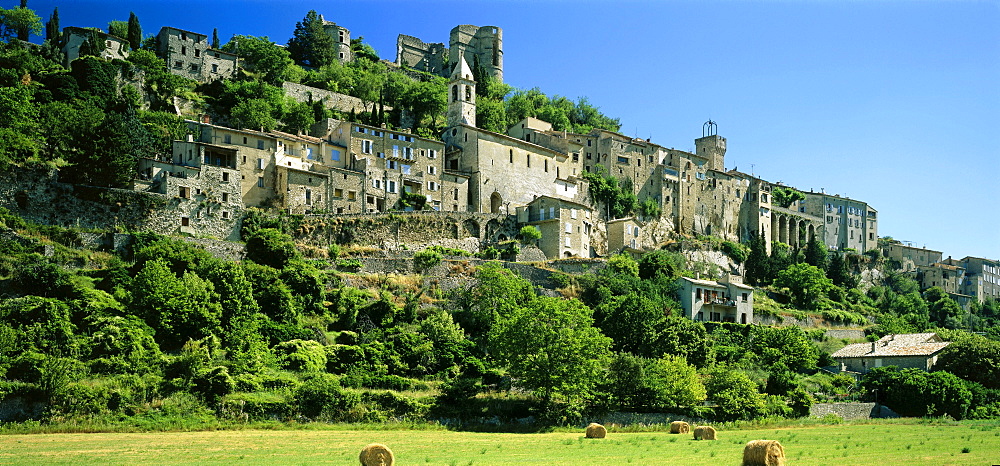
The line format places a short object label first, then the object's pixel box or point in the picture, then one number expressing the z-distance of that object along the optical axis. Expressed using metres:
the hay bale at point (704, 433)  38.56
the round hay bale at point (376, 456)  27.38
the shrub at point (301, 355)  46.81
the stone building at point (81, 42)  90.00
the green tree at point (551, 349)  47.28
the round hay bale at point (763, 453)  27.32
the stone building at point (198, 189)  64.50
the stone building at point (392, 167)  77.94
